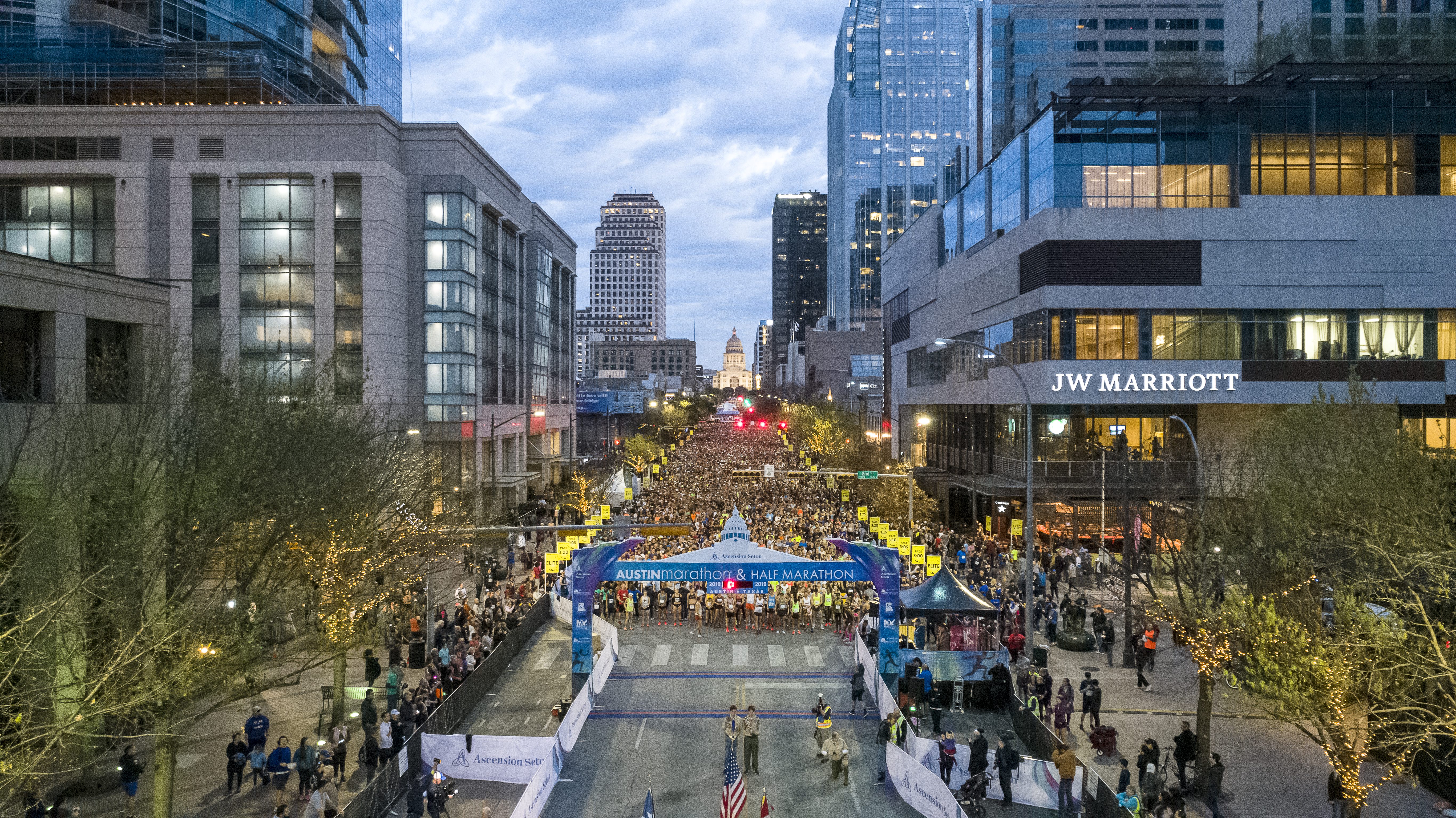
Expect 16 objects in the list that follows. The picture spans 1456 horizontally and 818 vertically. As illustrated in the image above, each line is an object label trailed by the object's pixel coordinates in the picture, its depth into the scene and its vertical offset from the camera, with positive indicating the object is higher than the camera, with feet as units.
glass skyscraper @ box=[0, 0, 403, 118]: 165.99 +75.59
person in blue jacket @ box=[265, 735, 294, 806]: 53.31 -22.62
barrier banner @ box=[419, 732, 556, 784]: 57.52 -23.83
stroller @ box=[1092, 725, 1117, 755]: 59.72 -23.59
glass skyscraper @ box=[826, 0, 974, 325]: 605.31 +227.78
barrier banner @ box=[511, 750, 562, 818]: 49.21 -23.60
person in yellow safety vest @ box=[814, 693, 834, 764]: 62.44 -23.02
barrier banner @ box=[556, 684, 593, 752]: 60.80 -23.82
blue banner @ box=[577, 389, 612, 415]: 319.47 +5.28
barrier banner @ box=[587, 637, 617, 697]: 75.31 -24.18
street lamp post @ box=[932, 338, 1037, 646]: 75.20 -11.47
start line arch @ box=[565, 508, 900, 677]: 77.20 -14.57
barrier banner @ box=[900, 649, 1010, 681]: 74.74 -22.63
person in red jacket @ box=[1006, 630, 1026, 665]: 84.74 -23.50
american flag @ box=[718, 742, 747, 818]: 48.37 -22.45
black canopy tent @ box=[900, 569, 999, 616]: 79.41 -18.03
